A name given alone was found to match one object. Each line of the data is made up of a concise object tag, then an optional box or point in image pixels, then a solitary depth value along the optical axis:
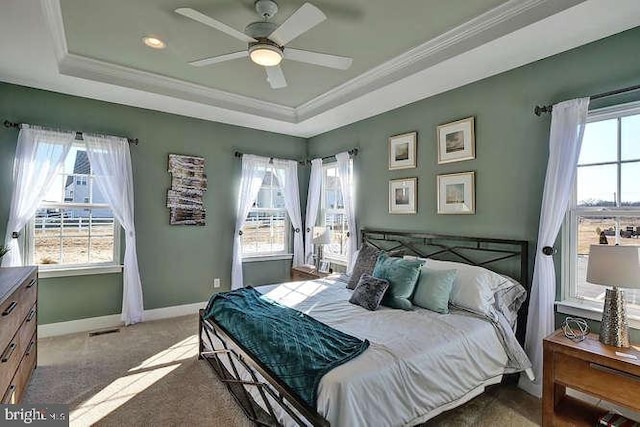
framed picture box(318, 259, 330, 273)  4.57
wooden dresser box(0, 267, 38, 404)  1.96
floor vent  3.74
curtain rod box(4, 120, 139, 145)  3.44
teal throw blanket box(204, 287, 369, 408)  1.72
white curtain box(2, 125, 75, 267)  3.43
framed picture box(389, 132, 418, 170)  3.84
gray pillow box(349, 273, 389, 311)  2.75
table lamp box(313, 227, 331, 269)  4.56
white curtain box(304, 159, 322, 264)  5.32
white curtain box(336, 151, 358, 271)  4.54
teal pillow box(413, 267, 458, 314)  2.65
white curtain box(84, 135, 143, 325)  3.90
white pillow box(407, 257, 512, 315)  2.57
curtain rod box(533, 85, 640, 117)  2.24
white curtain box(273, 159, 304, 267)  5.40
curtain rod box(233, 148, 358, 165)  4.61
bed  1.63
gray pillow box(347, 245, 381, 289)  3.38
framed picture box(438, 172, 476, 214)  3.25
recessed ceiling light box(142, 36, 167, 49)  2.85
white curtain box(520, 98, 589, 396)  2.48
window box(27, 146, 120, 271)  3.72
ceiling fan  2.09
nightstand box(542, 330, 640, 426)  1.85
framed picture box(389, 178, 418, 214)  3.83
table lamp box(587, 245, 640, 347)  1.94
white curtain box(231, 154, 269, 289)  4.80
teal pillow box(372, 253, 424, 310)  2.76
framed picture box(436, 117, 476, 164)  3.26
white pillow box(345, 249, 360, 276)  4.15
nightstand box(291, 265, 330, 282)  4.41
